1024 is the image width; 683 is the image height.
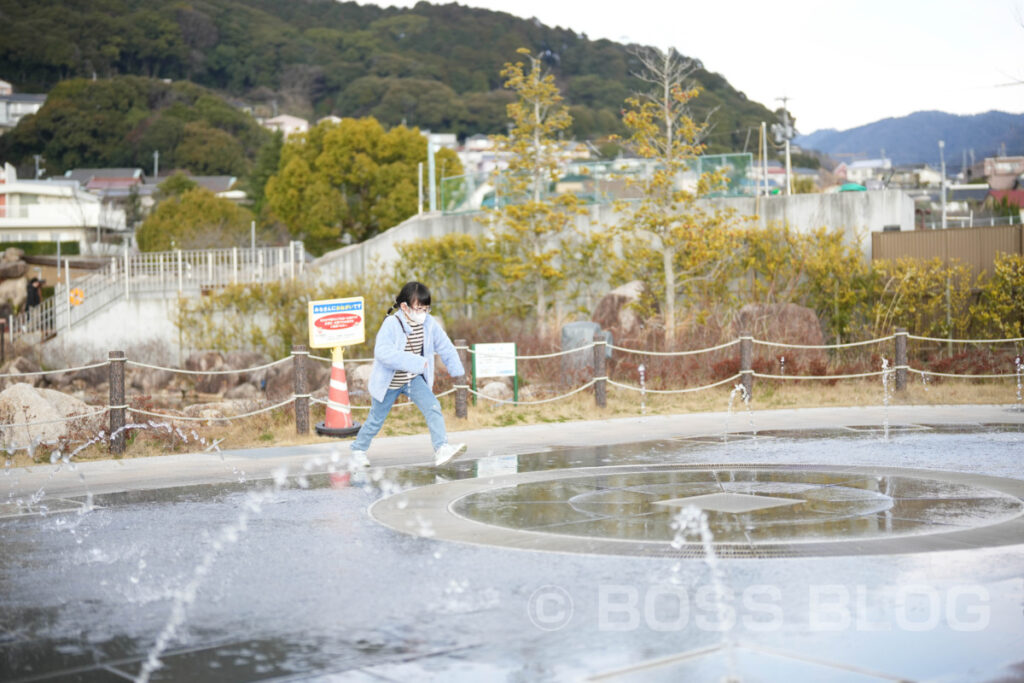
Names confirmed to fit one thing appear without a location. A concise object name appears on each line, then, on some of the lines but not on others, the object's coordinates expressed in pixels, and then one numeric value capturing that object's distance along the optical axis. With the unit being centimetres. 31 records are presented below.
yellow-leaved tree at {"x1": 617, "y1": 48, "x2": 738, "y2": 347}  2705
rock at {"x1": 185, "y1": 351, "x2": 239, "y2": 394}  3189
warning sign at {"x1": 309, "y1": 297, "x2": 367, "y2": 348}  1636
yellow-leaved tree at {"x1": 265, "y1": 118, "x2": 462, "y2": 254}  6059
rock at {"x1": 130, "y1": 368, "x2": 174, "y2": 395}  3344
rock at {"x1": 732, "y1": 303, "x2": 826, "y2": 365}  2494
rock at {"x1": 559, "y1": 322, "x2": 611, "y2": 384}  2195
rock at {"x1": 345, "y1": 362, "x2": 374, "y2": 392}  2523
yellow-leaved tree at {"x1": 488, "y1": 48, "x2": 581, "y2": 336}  3014
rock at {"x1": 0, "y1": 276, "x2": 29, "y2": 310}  5219
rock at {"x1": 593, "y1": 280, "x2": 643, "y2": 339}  2791
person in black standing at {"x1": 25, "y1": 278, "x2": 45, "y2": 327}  4828
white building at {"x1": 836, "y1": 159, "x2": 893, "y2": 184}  16027
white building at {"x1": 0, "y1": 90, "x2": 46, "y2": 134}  14925
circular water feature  791
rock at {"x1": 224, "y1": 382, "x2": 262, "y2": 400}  3039
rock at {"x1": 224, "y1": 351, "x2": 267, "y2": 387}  3197
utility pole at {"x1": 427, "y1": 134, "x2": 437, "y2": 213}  3534
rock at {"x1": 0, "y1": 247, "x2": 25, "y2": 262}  6080
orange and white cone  1550
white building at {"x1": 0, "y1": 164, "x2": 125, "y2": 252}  8512
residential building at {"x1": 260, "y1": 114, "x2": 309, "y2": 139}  15016
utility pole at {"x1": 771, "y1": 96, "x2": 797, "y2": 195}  3704
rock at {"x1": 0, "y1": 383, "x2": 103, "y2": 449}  1530
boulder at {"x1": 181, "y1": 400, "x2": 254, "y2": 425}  2173
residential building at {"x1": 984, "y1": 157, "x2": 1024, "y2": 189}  10538
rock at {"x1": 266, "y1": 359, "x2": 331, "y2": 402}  2773
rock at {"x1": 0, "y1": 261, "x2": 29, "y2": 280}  5512
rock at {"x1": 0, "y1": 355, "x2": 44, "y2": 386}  3237
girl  1213
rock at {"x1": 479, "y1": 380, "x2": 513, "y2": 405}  2188
